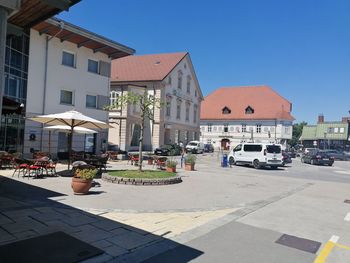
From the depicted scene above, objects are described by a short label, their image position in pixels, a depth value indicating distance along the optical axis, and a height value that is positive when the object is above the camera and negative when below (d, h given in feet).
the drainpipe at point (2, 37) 14.30 +4.41
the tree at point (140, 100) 50.37 +6.45
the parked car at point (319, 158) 118.44 -3.91
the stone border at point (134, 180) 42.73 -5.22
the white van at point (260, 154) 86.89 -2.38
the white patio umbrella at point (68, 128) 56.46 +1.88
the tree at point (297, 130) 362.86 +19.38
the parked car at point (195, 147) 150.10 -1.63
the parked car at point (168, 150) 121.39 -2.86
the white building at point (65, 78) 71.20 +14.98
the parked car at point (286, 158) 113.39 -4.01
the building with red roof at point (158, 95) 121.60 +20.91
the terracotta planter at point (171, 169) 58.52 -4.78
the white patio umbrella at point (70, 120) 48.47 +2.92
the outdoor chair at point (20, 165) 44.18 -3.77
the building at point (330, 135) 267.31 +11.16
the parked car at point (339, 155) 173.37 -3.52
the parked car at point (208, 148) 170.36 -2.18
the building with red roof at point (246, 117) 211.41 +19.04
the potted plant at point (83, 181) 33.40 -4.25
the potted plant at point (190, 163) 69.15 -4.20
